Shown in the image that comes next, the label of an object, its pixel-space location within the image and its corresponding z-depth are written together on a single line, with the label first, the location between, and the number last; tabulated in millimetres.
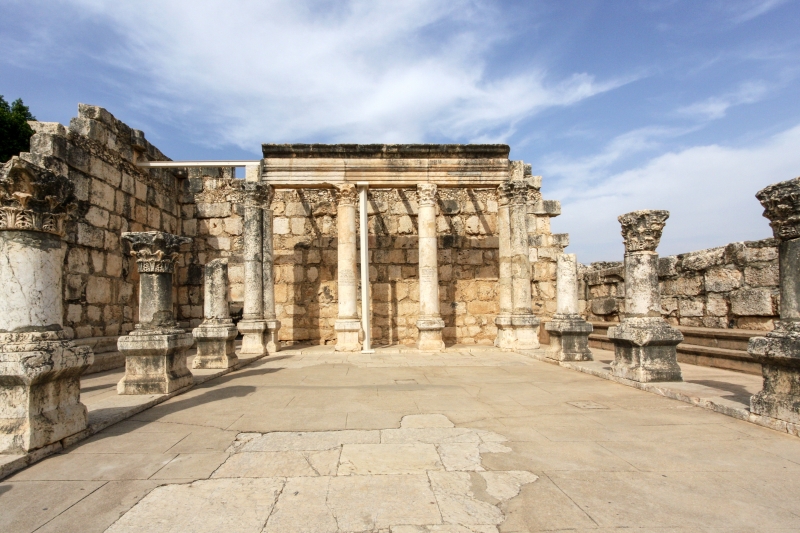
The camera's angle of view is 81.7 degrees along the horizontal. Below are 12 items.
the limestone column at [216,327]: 9188
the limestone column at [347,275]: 12328
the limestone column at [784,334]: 4742
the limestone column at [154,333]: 6535
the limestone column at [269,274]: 12539
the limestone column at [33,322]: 4094
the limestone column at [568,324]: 9711
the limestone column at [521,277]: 12375
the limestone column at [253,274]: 12062
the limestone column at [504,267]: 12633
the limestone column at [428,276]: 12430
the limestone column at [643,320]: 6961
